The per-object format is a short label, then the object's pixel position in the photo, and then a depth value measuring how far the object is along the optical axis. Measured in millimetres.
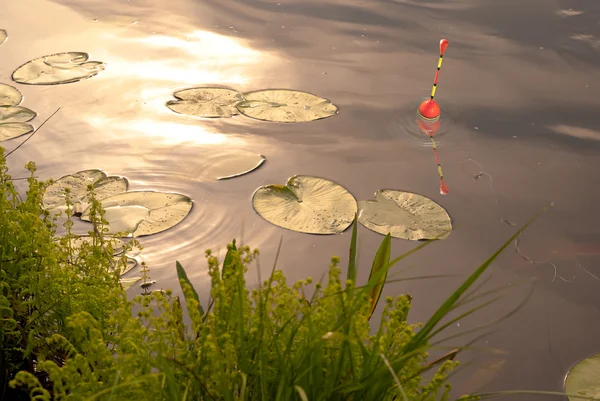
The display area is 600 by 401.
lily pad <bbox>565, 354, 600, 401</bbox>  3181
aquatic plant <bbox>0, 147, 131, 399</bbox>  2758
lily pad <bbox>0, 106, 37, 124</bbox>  3622
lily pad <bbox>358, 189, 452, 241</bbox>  3416
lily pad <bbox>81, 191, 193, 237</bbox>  3382
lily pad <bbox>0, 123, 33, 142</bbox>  3571
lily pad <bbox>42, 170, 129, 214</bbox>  3416
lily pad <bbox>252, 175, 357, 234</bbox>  3417
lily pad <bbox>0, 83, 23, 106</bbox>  3675
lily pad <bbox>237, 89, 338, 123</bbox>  3705
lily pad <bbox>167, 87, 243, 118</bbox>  3702
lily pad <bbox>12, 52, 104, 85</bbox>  3783
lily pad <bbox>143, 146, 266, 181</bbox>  3543
